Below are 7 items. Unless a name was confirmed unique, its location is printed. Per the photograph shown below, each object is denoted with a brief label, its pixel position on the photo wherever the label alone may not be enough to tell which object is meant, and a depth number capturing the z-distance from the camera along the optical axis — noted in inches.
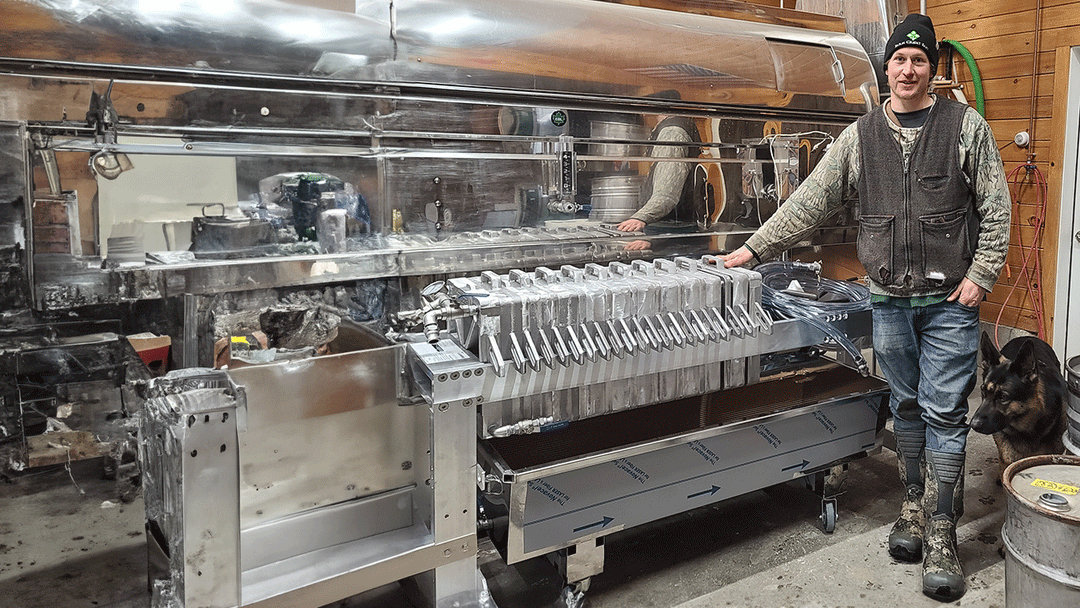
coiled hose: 90.3
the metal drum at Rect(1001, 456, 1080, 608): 67.2
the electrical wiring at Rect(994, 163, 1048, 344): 146.9
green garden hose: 155.4
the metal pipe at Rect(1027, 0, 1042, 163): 144.3
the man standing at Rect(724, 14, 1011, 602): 81.0
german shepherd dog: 95.9
